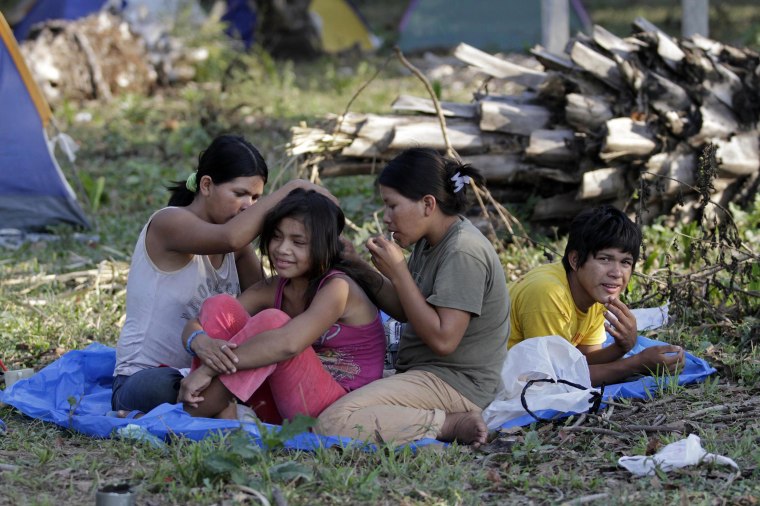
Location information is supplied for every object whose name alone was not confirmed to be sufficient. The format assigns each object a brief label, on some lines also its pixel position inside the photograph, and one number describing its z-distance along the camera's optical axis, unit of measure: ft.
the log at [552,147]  37.65
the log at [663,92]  38.24
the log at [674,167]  37.35
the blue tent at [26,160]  44.70
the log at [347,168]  37.83
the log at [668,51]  38.45
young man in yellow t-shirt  25.50
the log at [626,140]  36.37
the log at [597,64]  37.91
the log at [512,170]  38.32
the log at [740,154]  38.34
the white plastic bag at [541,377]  23.88
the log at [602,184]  37.04
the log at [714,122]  37.91
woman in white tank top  24.06
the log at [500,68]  38.73
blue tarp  22.20
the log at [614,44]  38.68
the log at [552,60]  38.68
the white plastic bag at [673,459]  20.02
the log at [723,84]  38.81
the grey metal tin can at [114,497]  17.30
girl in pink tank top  22.47
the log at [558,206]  39.22
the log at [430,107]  38.27
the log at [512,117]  38.34
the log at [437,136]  37.29
